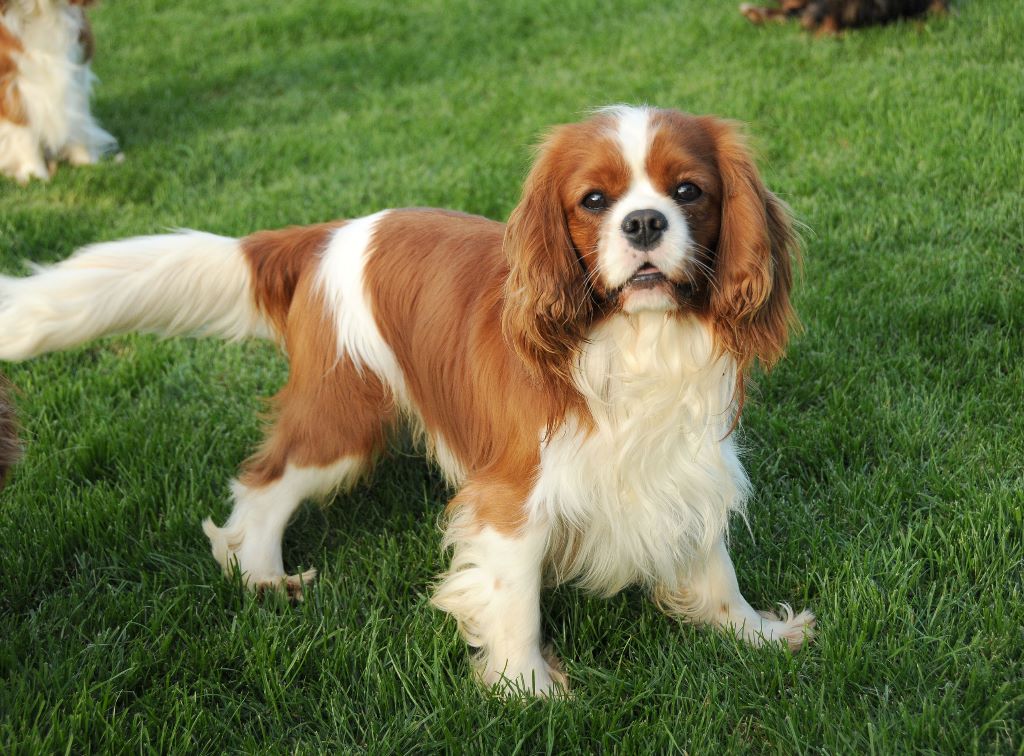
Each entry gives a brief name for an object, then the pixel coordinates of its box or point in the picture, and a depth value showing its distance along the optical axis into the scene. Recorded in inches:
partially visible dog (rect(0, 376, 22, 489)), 102.4
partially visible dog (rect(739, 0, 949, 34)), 252.5
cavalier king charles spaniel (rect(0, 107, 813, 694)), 88.6
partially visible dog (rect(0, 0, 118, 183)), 242.4
